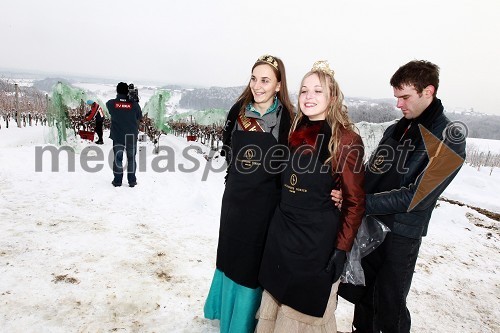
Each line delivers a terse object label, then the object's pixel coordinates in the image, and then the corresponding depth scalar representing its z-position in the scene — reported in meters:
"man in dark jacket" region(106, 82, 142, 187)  6.39
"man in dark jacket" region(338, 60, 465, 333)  1.99
